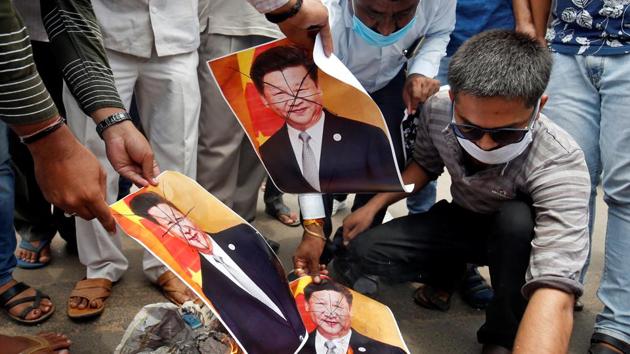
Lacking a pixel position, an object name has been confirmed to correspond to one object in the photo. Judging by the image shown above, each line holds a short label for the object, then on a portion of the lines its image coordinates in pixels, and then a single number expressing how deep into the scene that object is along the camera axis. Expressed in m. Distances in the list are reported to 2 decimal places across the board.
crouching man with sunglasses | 1.43
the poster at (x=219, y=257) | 1.20
